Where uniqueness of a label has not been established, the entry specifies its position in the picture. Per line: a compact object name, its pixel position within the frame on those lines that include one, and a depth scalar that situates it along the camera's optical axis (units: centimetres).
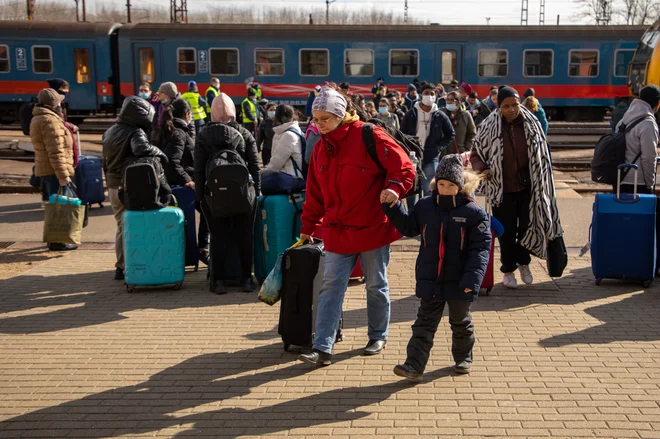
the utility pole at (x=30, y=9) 3858
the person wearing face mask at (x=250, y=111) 1781
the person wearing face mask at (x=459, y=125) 1182
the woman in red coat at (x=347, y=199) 545
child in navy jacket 513
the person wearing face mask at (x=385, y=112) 1234
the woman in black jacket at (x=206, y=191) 736
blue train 2553
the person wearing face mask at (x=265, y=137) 1273
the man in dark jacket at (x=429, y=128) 1067
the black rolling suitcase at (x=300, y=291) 581
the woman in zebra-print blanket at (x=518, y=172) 726
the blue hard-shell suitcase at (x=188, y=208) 830
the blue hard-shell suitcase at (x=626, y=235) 741
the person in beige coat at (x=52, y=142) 921
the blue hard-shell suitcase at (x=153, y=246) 746
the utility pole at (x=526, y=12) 5661
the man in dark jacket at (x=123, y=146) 762
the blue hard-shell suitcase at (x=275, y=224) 770
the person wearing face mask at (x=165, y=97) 905
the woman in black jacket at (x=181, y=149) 828
